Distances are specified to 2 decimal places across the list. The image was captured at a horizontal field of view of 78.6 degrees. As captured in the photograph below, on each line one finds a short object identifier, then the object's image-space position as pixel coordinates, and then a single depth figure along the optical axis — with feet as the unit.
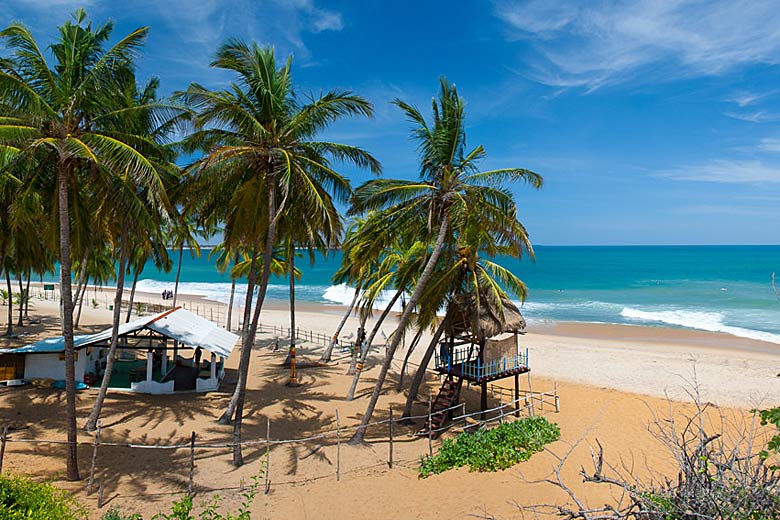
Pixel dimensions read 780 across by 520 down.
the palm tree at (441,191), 37.22
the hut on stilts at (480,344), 44.83
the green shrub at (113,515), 22.40
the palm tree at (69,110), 27.30
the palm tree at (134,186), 31.50
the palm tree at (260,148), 34.45
